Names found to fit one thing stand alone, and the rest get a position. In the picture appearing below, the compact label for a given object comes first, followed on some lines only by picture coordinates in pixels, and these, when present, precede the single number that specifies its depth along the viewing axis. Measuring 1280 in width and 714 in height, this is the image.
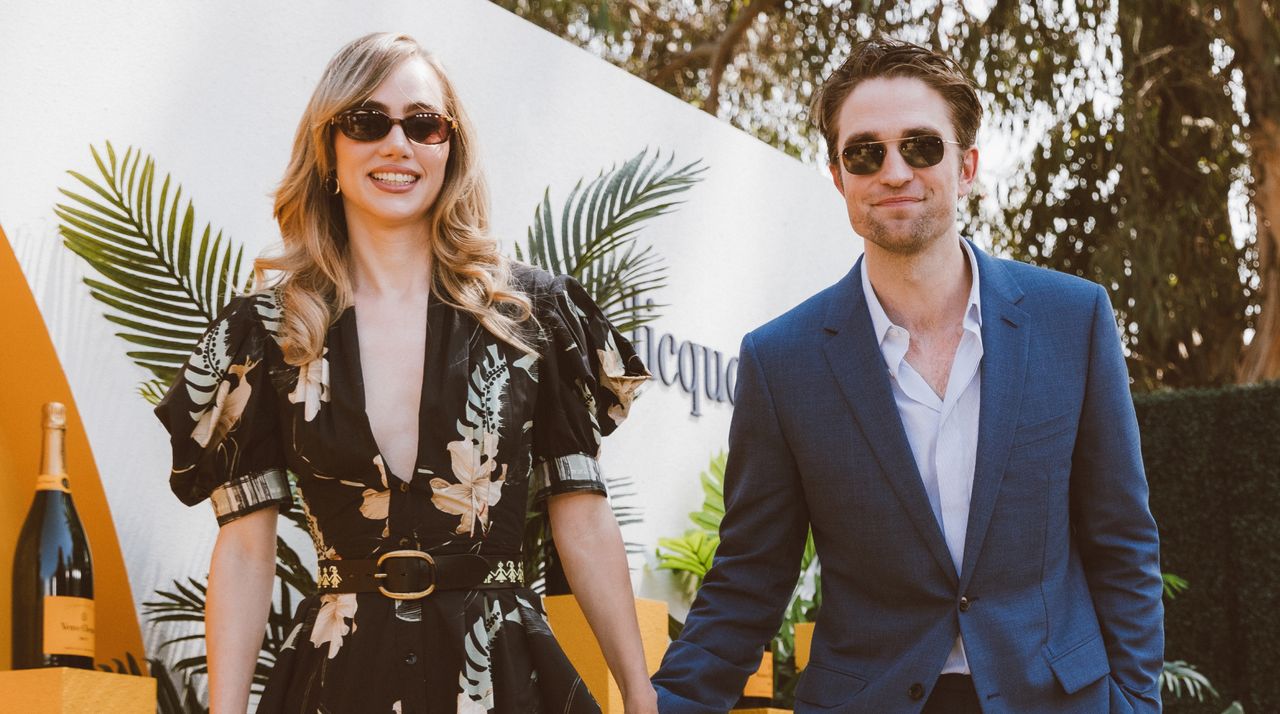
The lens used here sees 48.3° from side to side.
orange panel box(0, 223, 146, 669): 3.61
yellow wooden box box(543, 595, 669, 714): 4.14
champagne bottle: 3.24
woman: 2.27
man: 2.58
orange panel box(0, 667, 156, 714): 2.84
